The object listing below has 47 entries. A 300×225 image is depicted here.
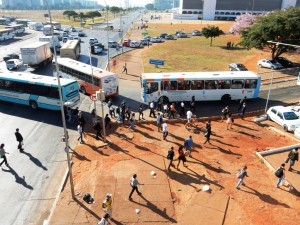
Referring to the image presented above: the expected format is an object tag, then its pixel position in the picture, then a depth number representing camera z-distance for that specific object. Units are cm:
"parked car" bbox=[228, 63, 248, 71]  4152
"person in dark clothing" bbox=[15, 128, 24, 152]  1988
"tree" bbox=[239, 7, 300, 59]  4184
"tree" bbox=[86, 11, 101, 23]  13288
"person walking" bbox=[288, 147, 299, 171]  1747
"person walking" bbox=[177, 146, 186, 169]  1764
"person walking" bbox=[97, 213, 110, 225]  1205
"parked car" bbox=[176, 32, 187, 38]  8425
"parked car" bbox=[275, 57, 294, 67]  4481
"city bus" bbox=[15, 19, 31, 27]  11648
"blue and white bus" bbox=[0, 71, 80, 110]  2597
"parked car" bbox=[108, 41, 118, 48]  6584
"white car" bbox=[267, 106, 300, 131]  2351
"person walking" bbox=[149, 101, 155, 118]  2594
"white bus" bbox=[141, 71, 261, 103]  2839
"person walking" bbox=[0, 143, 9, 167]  1818
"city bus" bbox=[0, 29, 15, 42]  7280
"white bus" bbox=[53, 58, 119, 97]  2952
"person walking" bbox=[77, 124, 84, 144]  2116
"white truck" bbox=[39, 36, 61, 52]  5620
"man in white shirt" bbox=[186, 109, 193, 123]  2370
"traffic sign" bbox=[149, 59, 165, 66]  4173
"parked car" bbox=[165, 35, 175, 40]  8025
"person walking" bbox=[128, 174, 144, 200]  1486
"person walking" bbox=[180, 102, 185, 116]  2597
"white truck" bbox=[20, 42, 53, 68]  4250
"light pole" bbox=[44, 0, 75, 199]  1436
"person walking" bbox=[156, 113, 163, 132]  2326
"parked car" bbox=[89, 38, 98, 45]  6544
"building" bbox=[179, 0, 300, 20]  14238
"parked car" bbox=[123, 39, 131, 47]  6706
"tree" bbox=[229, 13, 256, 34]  7250
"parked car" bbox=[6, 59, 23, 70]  4359
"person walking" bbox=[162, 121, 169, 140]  2142
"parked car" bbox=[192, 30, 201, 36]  8888
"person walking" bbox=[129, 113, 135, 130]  2348
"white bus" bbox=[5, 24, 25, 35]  8314
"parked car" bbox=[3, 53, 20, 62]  4975
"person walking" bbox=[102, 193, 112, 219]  1327
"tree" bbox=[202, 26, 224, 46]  6856
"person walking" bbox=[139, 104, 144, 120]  2544
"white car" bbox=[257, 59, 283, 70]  4375
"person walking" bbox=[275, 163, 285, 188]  1566
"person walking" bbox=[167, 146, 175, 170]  1747
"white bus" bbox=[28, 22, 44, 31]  9945
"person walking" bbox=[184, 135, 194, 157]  1898
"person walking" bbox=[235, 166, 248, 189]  1573
